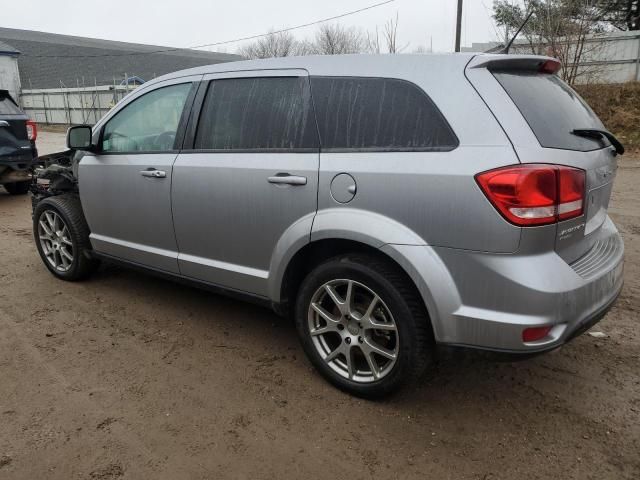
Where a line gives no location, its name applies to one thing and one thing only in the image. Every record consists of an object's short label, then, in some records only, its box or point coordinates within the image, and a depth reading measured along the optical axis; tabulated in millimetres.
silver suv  2271
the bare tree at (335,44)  44844
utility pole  18922
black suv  8047
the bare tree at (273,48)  54194
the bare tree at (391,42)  17875
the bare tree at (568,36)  15602
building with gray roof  39125
